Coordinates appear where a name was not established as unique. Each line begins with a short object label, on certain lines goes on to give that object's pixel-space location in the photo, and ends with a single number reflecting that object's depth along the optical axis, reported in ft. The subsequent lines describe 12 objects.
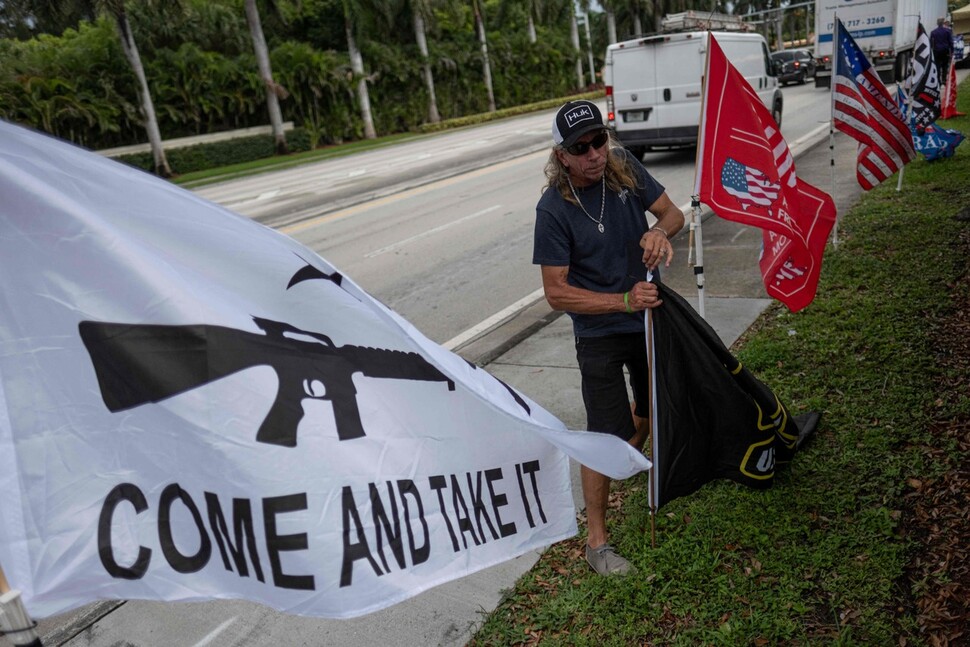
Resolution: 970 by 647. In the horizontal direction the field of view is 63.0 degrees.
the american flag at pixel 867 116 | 24.03
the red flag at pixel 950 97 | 52.49
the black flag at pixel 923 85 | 34.14
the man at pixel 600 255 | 10.60
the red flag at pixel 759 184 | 14.66
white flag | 6.36
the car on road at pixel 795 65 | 115.44
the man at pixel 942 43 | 55.62
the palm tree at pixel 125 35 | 86.66
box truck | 72.90
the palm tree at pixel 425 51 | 130.72
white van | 48.24
